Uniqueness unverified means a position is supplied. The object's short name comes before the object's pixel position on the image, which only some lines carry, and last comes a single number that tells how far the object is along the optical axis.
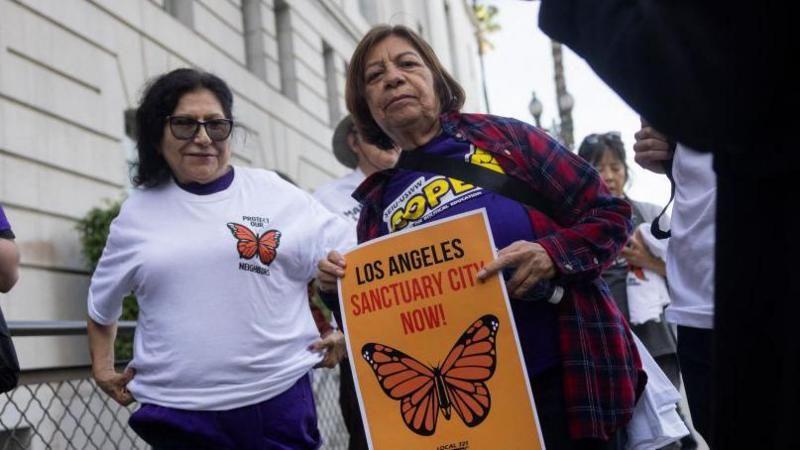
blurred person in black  1.03
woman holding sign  2.47
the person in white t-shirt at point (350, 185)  4.66
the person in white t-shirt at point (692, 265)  2.61
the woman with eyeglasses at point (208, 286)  3.15
